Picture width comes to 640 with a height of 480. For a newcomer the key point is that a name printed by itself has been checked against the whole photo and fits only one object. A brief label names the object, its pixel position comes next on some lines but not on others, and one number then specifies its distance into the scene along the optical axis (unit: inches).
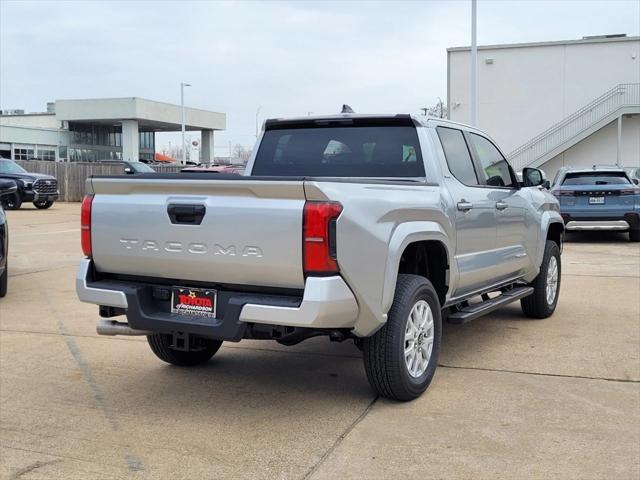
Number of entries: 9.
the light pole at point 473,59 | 907.4
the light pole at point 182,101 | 2110.2
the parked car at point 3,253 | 332.5
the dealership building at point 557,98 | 1280.8
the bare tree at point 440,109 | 2143.2
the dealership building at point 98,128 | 2201.0
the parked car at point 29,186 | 1010.7
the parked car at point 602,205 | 600.4
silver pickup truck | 166.4
